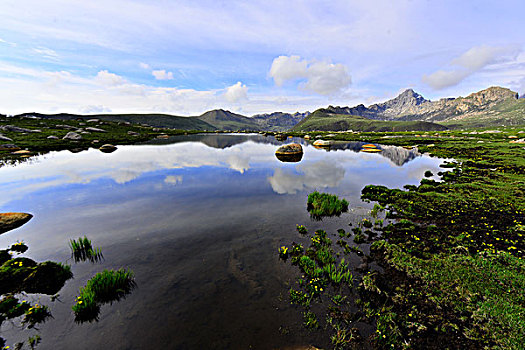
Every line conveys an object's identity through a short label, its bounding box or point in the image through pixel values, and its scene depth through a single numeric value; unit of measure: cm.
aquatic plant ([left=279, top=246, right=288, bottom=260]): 1246
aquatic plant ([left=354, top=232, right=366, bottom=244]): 1405
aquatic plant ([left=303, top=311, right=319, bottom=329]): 795
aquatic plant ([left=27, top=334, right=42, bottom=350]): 691
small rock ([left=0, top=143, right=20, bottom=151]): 5592
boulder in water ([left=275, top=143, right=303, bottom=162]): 5531
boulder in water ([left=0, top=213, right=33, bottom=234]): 1534
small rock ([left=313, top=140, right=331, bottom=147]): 8525
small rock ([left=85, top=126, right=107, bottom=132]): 12715
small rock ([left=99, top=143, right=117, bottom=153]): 6427
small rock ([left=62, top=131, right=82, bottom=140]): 8791
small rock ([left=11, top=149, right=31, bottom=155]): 5235
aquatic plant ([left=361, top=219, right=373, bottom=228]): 1627
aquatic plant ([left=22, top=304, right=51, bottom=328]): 786
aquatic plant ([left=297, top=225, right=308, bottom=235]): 1541
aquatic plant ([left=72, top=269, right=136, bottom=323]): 828
